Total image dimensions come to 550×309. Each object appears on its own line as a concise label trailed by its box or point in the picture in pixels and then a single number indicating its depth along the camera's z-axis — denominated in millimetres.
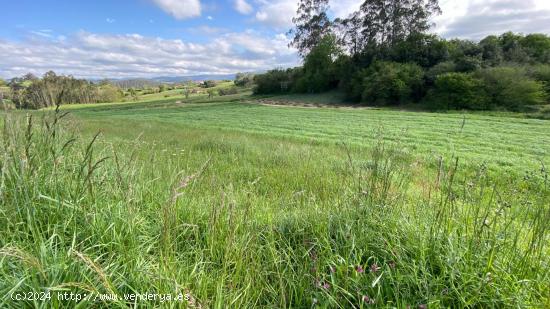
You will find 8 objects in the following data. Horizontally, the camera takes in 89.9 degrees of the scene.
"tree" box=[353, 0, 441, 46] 50812
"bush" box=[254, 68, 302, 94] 67812
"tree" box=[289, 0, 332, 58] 59719
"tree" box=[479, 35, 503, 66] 39562
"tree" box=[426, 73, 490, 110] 33750
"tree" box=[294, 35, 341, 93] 60844
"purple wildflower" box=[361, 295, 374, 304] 1915
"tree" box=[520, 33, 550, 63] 39906
